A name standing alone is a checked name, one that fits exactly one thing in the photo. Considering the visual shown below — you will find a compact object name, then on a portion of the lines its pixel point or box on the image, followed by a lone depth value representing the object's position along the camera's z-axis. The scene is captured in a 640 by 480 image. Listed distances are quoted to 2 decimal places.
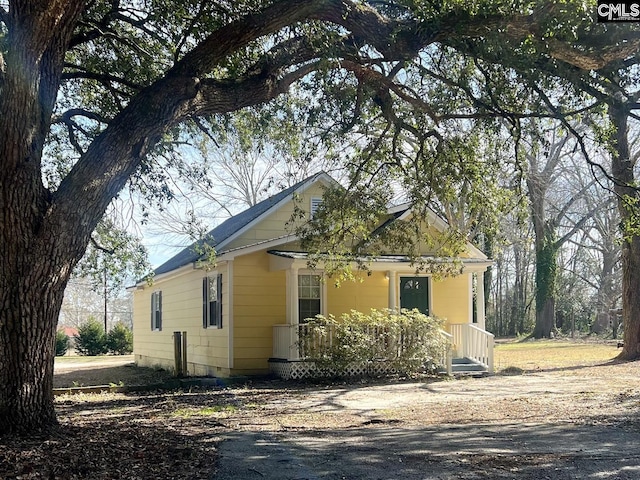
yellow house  15.41
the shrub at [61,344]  32.09
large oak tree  6.08
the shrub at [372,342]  14.19
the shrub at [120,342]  32.88
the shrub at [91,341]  32.44
